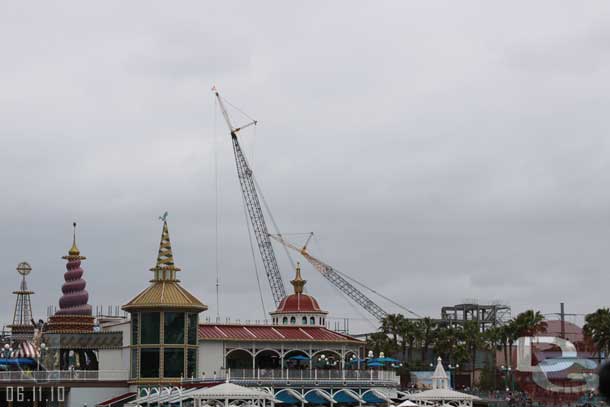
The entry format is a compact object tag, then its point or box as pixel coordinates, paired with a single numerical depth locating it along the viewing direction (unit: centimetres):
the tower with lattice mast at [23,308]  10412
